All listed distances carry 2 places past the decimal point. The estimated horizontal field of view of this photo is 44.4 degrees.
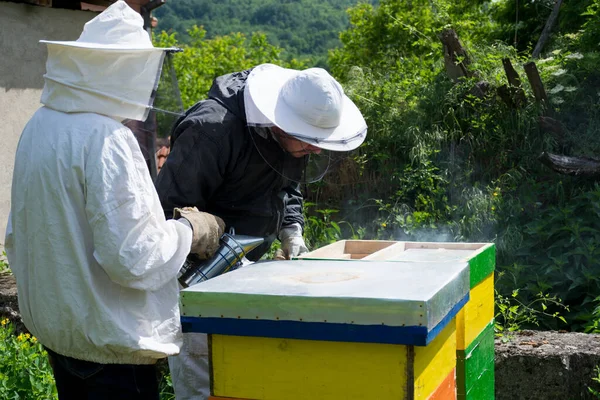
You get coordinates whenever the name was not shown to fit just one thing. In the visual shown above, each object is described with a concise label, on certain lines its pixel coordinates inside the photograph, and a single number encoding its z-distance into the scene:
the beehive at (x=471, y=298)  2.38
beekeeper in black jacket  2.53
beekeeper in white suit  1.83
